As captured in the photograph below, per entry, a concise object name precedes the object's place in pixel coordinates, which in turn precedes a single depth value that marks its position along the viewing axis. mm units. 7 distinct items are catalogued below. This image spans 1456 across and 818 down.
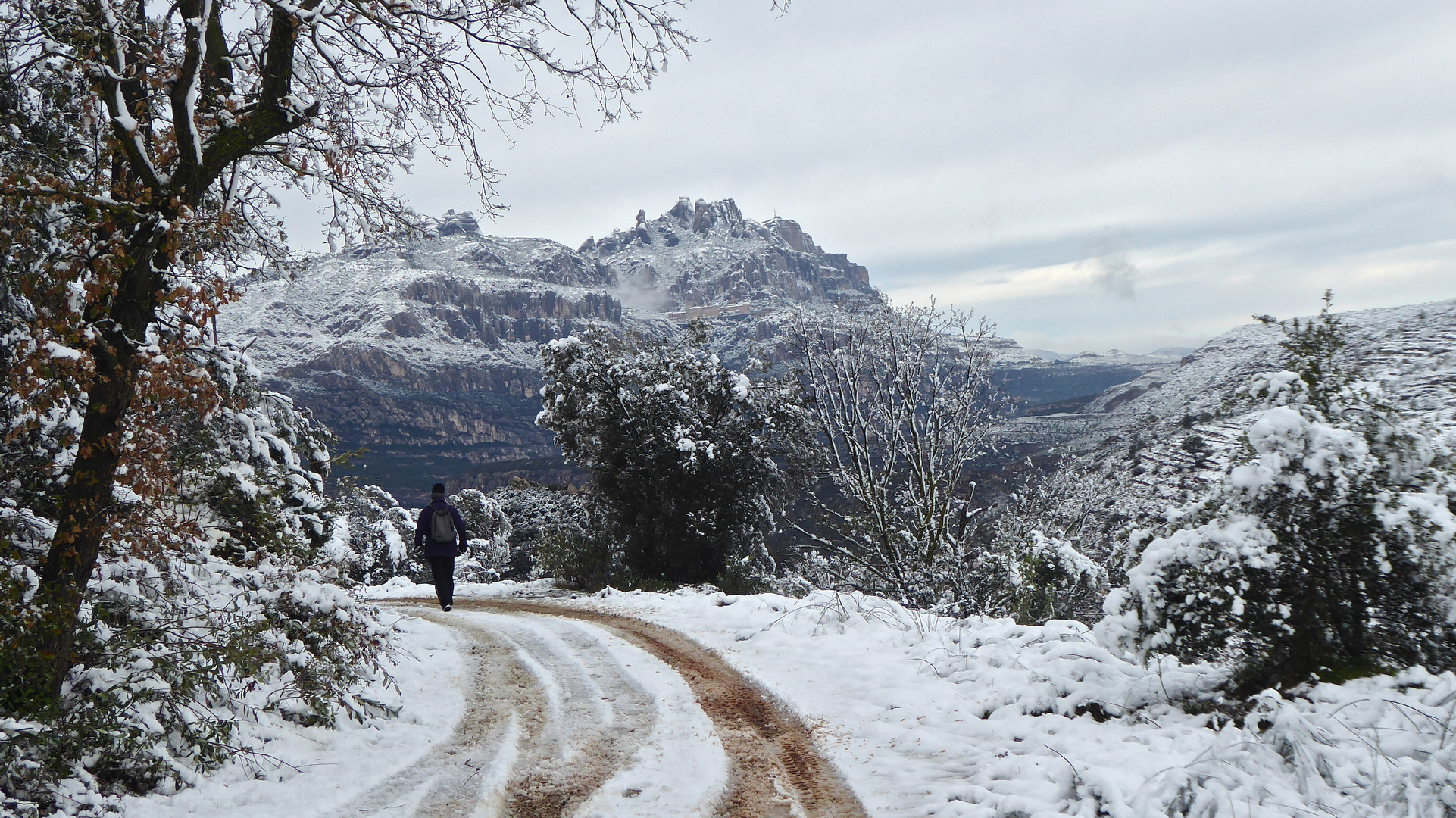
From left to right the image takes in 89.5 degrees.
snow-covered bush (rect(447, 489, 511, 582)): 33594
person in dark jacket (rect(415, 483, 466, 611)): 11609
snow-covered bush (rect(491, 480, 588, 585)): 21109
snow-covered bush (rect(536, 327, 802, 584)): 19578
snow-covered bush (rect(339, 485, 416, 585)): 27594
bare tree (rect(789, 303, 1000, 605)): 14953
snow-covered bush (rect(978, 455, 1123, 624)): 13125
